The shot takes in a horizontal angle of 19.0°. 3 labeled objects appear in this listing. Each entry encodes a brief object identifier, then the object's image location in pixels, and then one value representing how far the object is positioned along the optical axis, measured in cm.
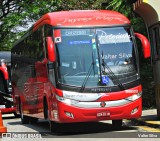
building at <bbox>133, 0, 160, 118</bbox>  1473
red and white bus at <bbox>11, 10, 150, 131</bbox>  1252
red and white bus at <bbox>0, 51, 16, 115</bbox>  2542
